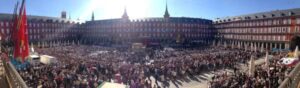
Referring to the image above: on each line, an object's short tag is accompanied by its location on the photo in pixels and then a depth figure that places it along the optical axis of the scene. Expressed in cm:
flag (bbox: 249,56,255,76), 1300
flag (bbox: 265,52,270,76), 1364
